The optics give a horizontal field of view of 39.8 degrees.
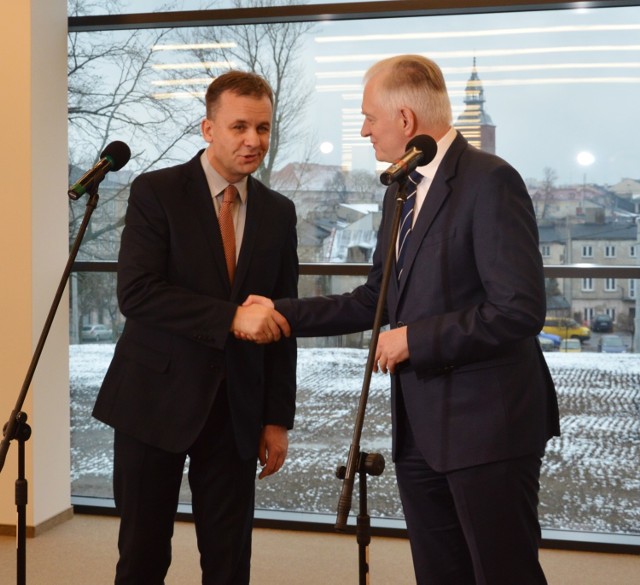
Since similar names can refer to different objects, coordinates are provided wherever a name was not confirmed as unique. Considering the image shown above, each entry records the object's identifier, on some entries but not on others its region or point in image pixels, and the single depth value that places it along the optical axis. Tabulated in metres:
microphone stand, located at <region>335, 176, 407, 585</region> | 1.88
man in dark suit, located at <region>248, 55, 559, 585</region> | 2.05
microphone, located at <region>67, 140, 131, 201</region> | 2.44
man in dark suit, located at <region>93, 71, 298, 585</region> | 2.49
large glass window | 4.25
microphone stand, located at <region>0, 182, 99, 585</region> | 2.38
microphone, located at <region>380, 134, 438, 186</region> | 1.95
